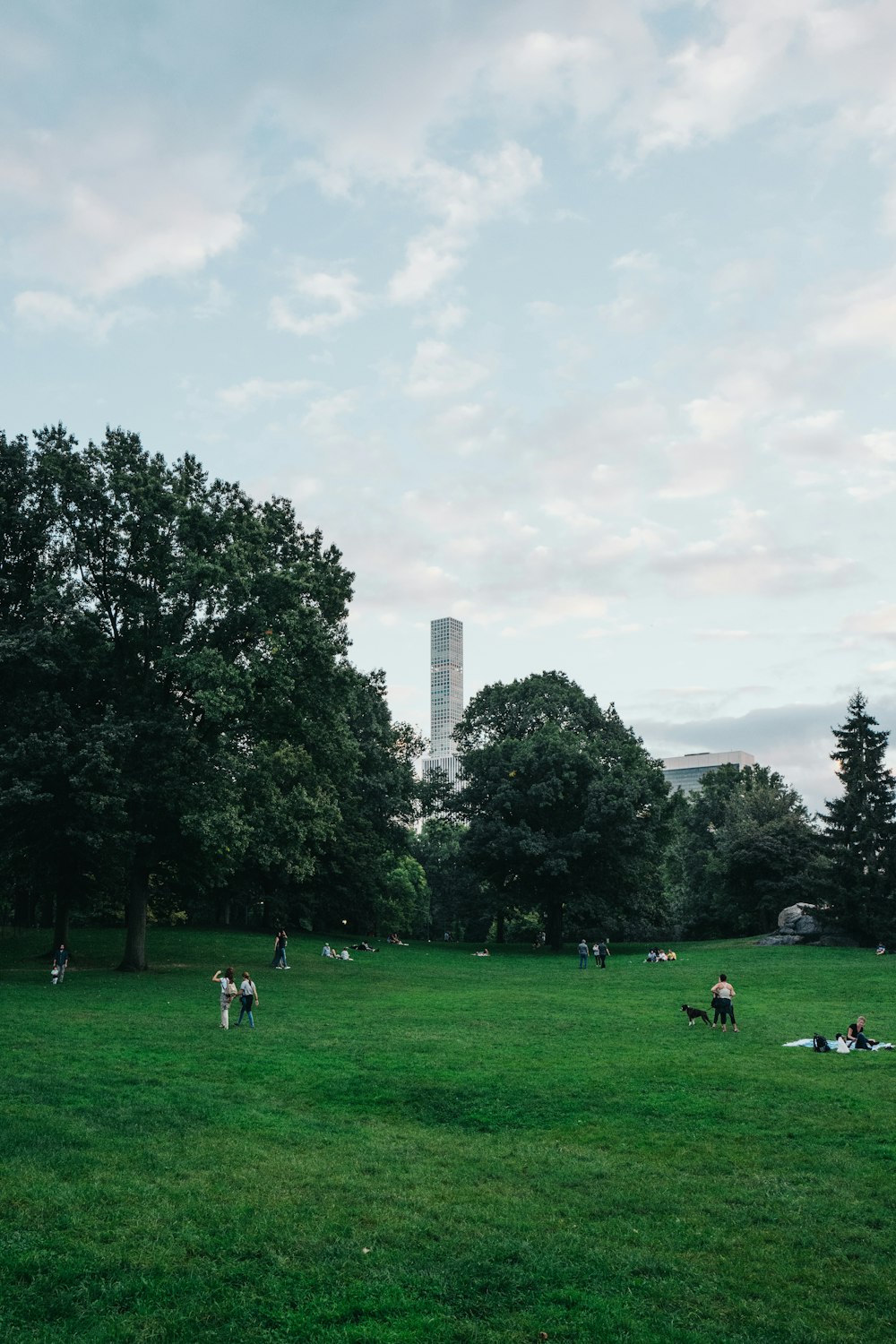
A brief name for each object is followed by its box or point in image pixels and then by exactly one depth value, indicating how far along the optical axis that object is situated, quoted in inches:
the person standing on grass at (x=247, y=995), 1045.8
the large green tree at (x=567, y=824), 2534.4
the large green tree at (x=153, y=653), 1453.0
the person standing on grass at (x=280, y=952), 1806.1
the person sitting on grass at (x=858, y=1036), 908.0
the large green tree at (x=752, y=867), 3036.4
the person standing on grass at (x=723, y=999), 1034.1
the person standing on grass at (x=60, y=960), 1409.9
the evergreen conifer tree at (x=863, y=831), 2463.1
